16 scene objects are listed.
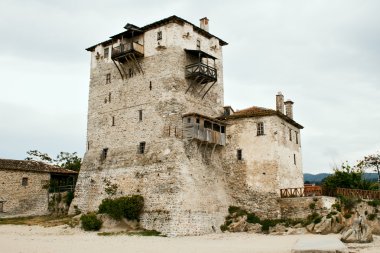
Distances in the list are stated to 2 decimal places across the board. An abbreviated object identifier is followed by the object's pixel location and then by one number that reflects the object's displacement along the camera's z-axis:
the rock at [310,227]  30.06
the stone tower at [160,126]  31.95
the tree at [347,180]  40.88
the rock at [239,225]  32.69
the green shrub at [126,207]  31.62
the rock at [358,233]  25.45
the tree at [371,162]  48.84
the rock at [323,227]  29.61
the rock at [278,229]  30.97
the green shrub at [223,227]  33.12
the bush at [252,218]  32.94
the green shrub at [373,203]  33.19
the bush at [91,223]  31.91
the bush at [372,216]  32.41
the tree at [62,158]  55.72
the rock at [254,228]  32.03
